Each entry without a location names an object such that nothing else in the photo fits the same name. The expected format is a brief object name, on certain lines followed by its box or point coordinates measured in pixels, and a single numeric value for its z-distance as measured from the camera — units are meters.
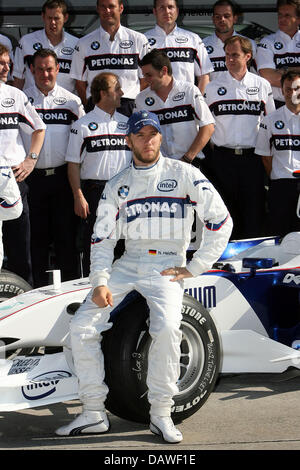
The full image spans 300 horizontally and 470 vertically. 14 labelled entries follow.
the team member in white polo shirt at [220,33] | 16.28
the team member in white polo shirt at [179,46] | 16.00
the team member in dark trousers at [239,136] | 15.47
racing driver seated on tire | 9.37
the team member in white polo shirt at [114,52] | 15.68
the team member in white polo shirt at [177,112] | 14.87
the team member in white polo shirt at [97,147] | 14.53
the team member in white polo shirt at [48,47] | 16.06
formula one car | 9.66
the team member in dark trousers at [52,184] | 15.01
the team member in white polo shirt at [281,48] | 16.50
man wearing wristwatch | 14.42
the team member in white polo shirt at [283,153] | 15.16
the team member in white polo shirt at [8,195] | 11.20
